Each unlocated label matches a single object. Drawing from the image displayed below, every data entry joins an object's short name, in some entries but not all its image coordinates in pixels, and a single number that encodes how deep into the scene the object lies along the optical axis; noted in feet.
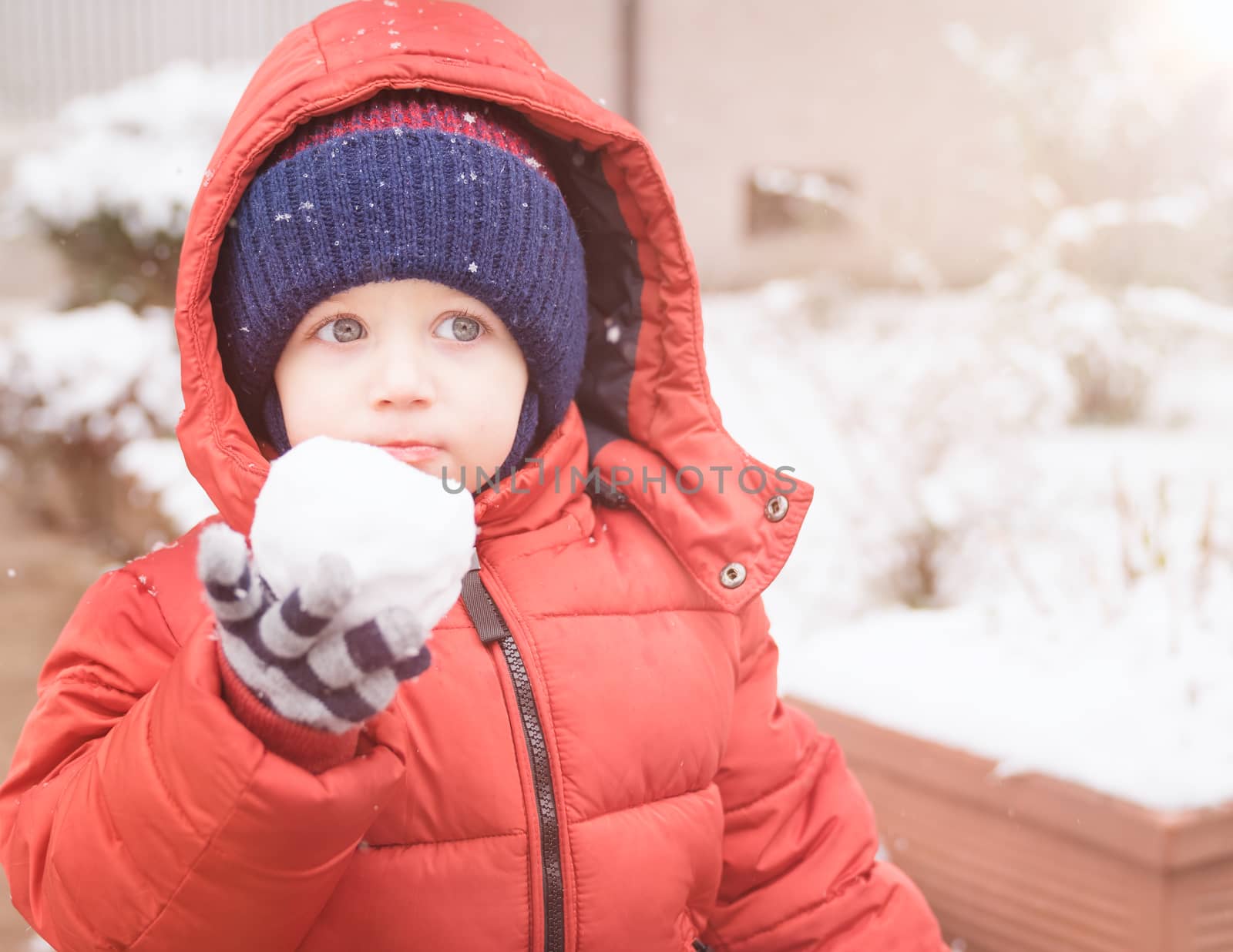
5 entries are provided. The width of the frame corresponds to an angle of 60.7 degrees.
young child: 2.36
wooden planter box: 4.22
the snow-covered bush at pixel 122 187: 5.95
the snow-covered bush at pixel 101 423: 6.37
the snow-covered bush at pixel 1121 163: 7.75
